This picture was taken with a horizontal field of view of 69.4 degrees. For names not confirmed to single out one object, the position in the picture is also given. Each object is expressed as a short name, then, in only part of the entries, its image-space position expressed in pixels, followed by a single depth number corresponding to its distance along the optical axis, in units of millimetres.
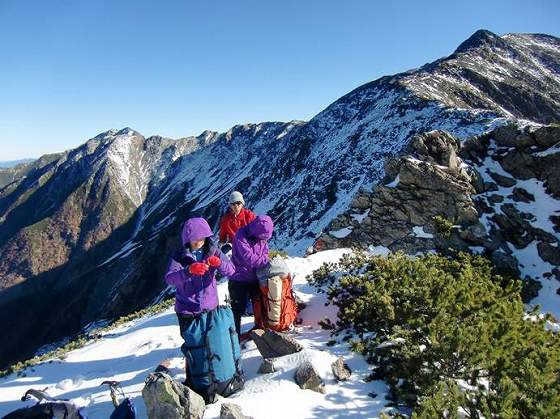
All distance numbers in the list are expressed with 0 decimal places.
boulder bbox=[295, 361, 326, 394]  5180
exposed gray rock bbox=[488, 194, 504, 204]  16656
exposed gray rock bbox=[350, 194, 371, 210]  18094
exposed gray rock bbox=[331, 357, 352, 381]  5409
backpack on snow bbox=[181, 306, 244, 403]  5219
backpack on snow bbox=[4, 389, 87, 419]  4516
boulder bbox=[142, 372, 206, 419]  4527
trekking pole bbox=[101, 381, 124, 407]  5209
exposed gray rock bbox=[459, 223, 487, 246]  14984
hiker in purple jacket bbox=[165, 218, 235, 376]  5500
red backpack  6926
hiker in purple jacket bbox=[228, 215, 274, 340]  7129
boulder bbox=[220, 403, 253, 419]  4344
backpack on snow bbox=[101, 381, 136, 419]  4820
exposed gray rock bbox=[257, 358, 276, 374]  5594
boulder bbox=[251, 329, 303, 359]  5910
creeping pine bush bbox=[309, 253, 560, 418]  3990
